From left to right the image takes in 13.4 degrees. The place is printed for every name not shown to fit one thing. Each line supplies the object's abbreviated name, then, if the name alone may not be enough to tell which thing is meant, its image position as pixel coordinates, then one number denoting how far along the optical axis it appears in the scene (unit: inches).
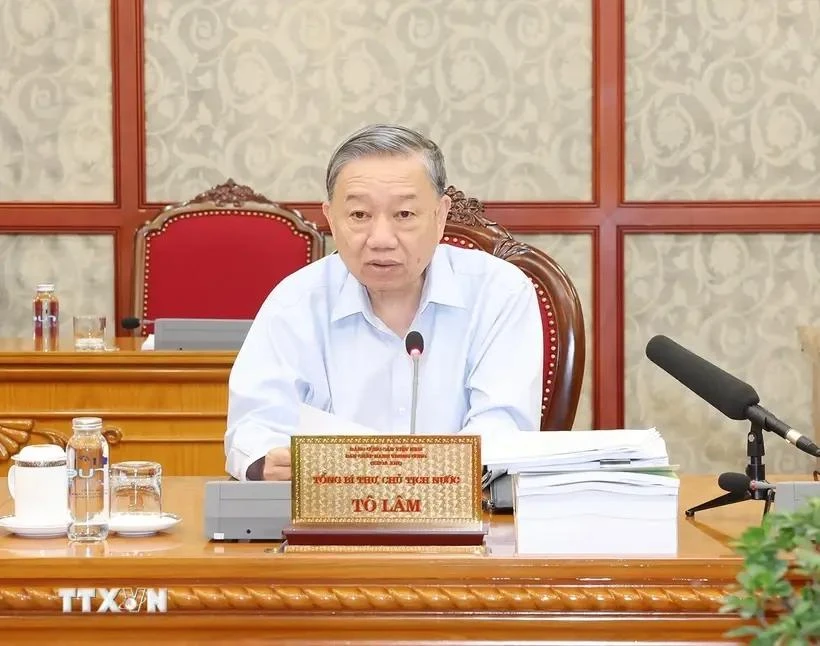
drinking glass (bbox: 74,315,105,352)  266.5
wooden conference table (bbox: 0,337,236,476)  257.1
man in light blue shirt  215.6
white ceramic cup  194.3
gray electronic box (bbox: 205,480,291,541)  191.4
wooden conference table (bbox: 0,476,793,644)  183.9
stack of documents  189.0
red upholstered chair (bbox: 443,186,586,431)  233.0
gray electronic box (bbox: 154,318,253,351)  263.5
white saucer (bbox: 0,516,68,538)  192.6
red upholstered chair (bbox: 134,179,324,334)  325.4
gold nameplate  187.8
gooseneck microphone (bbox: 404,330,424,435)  199.4
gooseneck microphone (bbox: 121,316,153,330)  294.4
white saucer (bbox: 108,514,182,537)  192.9
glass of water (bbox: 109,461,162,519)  195.5
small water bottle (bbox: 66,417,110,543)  192.2
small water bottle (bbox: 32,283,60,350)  290.6
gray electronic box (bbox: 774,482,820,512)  191.4
